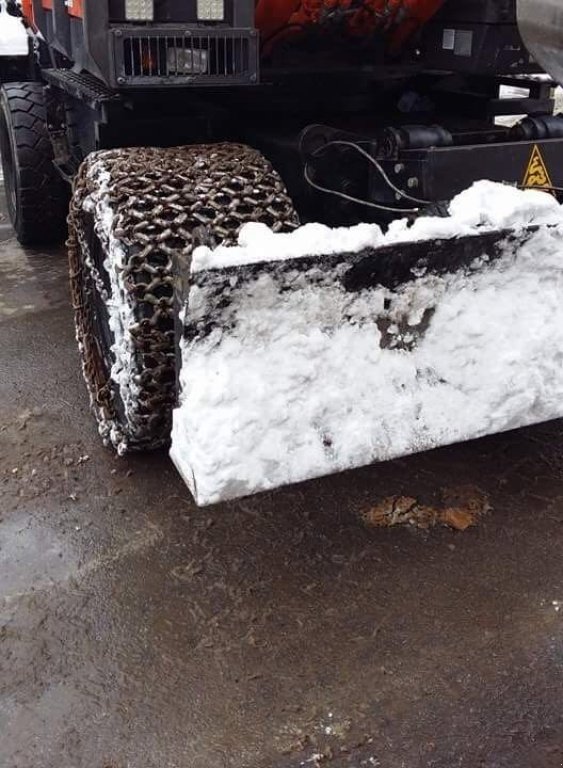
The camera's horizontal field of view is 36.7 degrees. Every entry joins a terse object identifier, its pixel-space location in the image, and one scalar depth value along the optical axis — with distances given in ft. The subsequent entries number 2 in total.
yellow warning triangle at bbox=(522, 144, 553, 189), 11.55
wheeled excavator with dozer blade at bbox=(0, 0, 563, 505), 7.94
